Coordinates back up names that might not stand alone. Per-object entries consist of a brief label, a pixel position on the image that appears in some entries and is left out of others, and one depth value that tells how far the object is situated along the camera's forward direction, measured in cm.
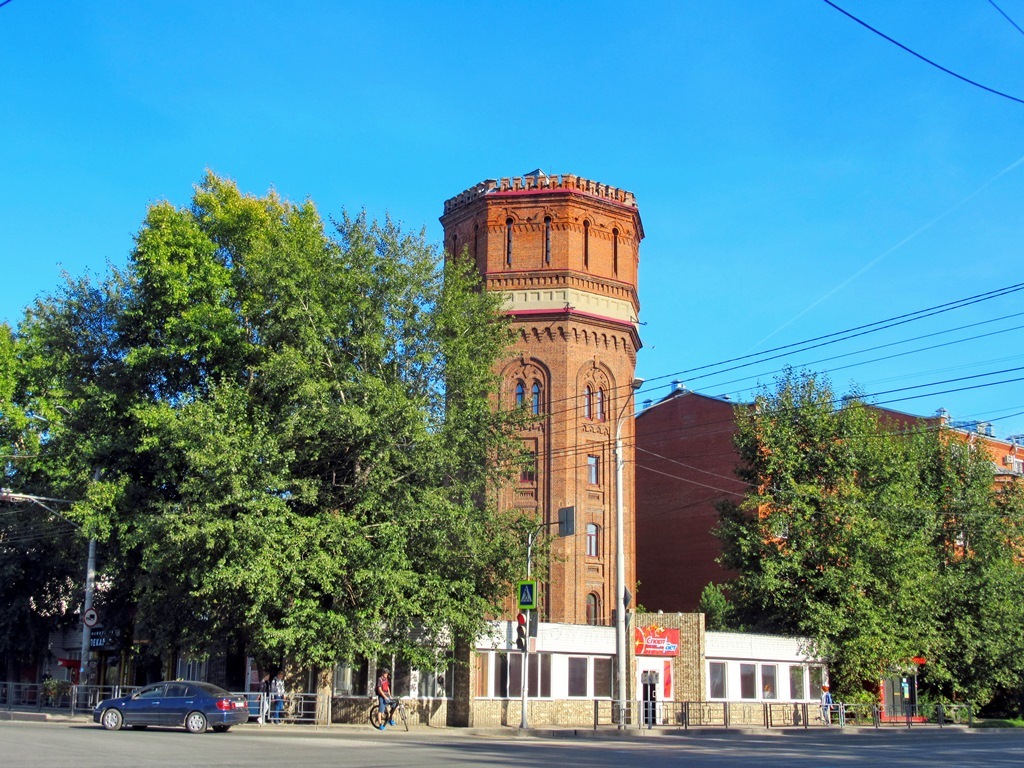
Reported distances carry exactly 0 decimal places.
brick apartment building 5409
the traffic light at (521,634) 2747
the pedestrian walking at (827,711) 3512
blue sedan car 2408
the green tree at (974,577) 4291
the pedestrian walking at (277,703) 2797
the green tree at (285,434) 2608
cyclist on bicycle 2769
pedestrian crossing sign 2855
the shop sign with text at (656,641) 3356
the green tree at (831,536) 3769
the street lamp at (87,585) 3014
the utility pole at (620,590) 2902
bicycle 2756
